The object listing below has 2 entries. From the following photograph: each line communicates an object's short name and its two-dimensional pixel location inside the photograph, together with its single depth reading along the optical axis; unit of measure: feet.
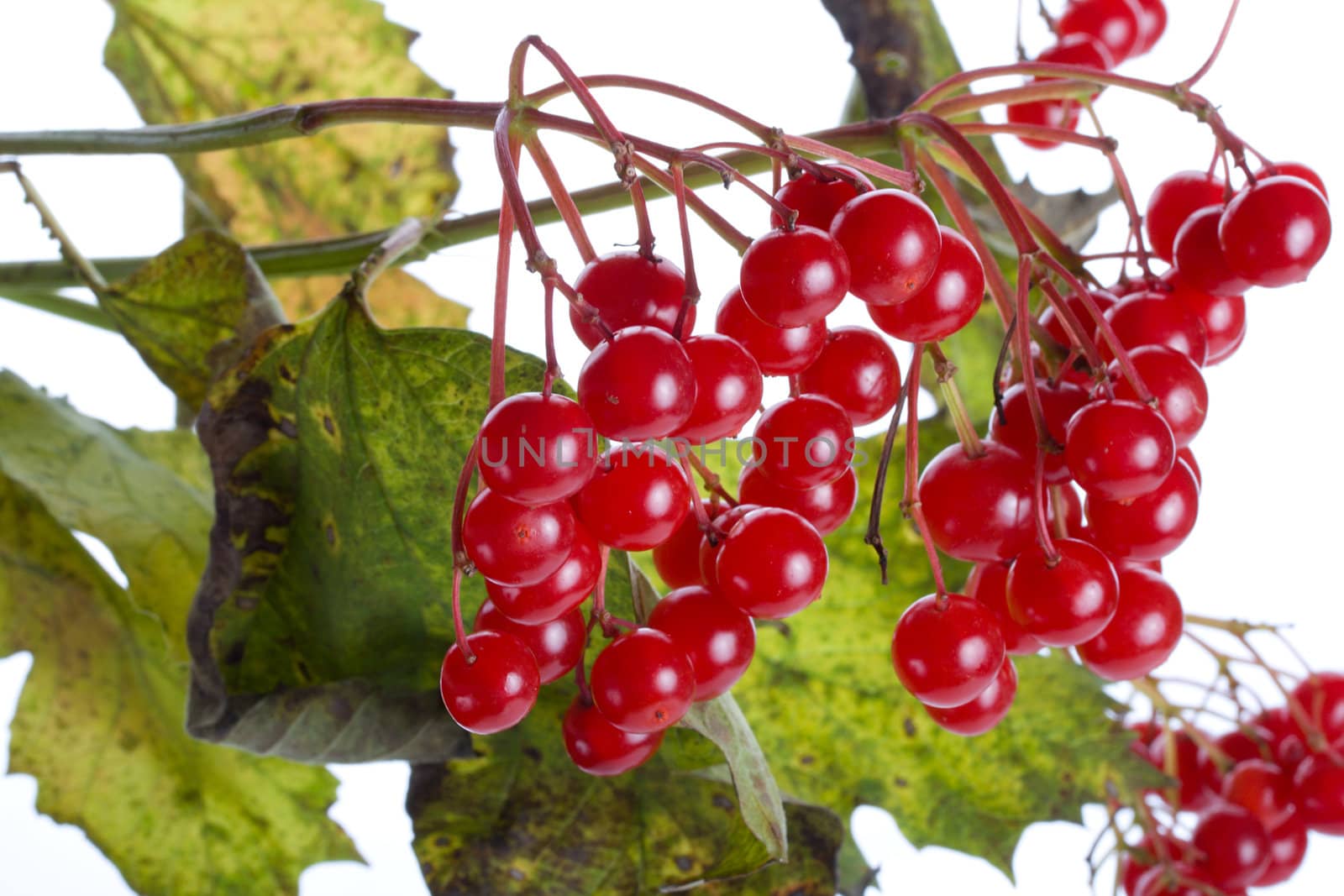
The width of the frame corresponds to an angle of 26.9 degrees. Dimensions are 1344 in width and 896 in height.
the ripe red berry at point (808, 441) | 0.76
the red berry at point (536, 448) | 0.70
